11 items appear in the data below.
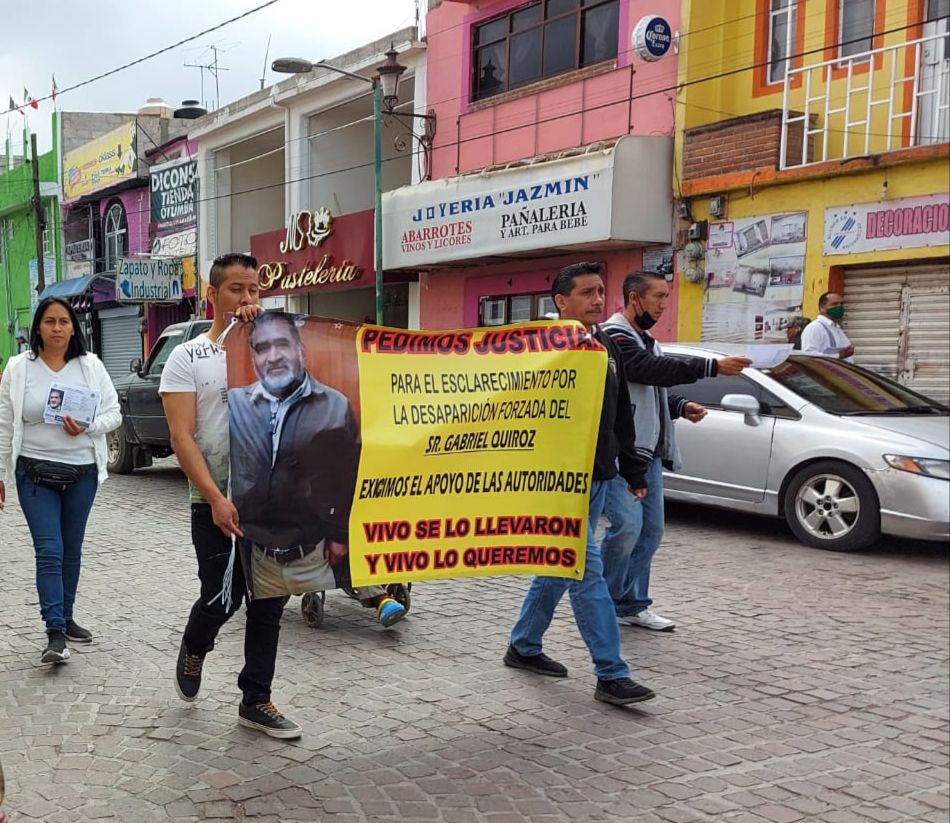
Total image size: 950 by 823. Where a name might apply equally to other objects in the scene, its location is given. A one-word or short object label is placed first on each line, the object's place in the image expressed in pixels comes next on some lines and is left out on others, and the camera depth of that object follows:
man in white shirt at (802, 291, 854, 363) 9.24
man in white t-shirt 3.45
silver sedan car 6.85
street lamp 16.19
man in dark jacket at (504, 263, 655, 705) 4.00
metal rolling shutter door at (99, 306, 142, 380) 27.16
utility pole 28.12
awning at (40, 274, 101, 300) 27.86
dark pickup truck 10.90
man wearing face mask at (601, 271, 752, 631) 4.50
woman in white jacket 4.60
